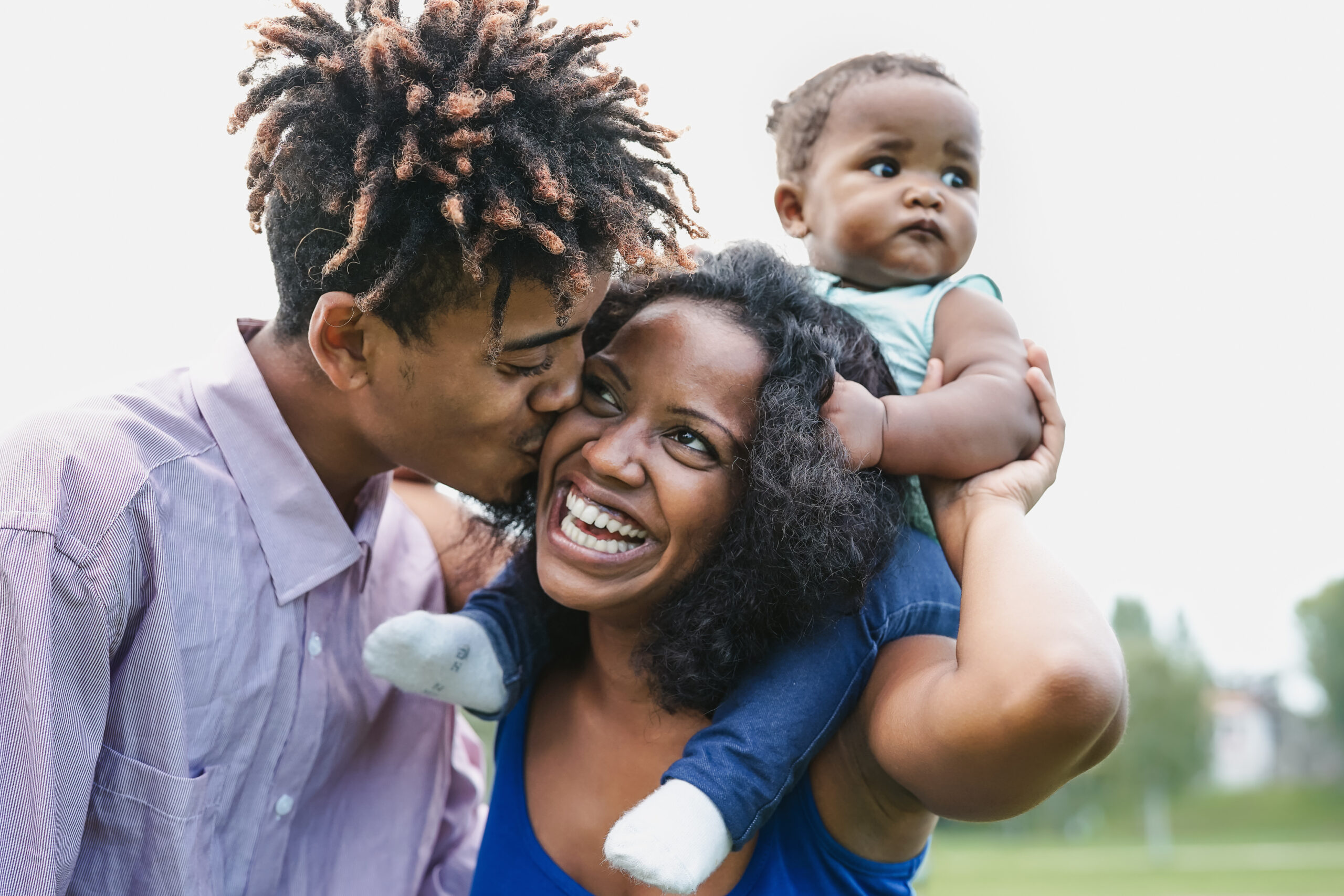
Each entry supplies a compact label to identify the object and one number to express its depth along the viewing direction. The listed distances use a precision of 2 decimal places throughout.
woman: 2.18
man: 1.94
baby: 2.05
